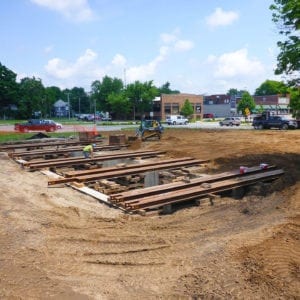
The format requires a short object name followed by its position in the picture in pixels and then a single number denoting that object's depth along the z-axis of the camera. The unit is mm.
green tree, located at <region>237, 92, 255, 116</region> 94594
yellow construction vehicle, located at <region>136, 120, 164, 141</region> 33031
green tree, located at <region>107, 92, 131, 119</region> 92625
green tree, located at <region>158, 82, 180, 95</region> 192350
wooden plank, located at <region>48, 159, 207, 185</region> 15723
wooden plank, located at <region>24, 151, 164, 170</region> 19719
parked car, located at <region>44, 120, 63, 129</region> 49281
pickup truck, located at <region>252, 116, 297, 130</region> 46281
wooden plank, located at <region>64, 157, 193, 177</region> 16800
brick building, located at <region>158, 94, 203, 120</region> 99250
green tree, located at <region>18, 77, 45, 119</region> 103938
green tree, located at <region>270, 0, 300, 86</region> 15583
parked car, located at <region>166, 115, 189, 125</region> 73500
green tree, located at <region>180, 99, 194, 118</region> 96562
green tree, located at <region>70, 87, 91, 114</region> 160500
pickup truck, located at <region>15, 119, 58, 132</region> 47216
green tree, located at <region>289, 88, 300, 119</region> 16281
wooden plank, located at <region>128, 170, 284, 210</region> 12023
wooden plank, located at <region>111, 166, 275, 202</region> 12560
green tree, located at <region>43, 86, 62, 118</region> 113125
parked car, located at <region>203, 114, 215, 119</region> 121000
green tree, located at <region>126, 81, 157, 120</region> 90000
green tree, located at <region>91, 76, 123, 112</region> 109631
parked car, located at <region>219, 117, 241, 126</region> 64538
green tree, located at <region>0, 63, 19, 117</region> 103938
